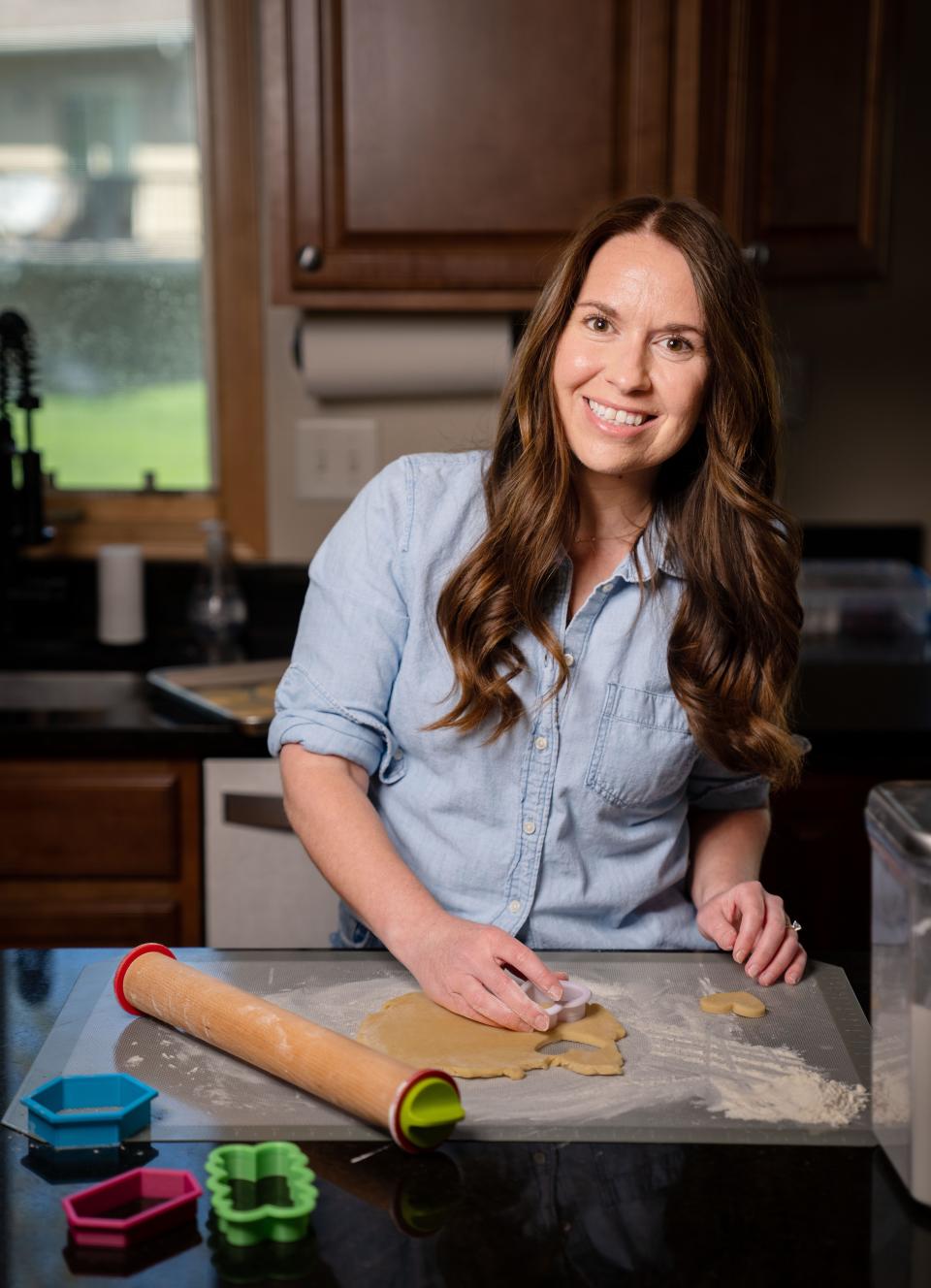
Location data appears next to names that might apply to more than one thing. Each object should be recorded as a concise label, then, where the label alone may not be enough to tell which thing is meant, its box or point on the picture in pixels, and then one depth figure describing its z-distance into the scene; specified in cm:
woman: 133
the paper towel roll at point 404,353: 245
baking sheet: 208
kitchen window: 260
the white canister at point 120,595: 256
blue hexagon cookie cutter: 91
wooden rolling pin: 91
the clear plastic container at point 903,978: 85
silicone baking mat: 95
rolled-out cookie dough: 103
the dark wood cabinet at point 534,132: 217
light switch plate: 267
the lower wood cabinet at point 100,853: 208
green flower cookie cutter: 83
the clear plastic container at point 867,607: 260
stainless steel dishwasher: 208
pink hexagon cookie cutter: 82
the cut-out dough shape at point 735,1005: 113
